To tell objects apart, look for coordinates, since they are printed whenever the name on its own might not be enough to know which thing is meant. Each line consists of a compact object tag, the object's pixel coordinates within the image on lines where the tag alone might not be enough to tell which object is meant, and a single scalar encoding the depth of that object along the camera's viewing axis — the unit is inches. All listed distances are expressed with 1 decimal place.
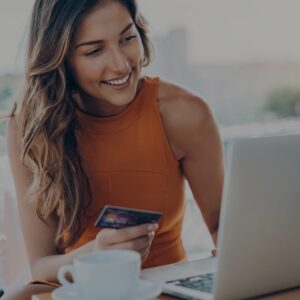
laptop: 44.6
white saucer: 45.6
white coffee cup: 44.3
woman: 66.3
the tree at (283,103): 141.2
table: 47.5
